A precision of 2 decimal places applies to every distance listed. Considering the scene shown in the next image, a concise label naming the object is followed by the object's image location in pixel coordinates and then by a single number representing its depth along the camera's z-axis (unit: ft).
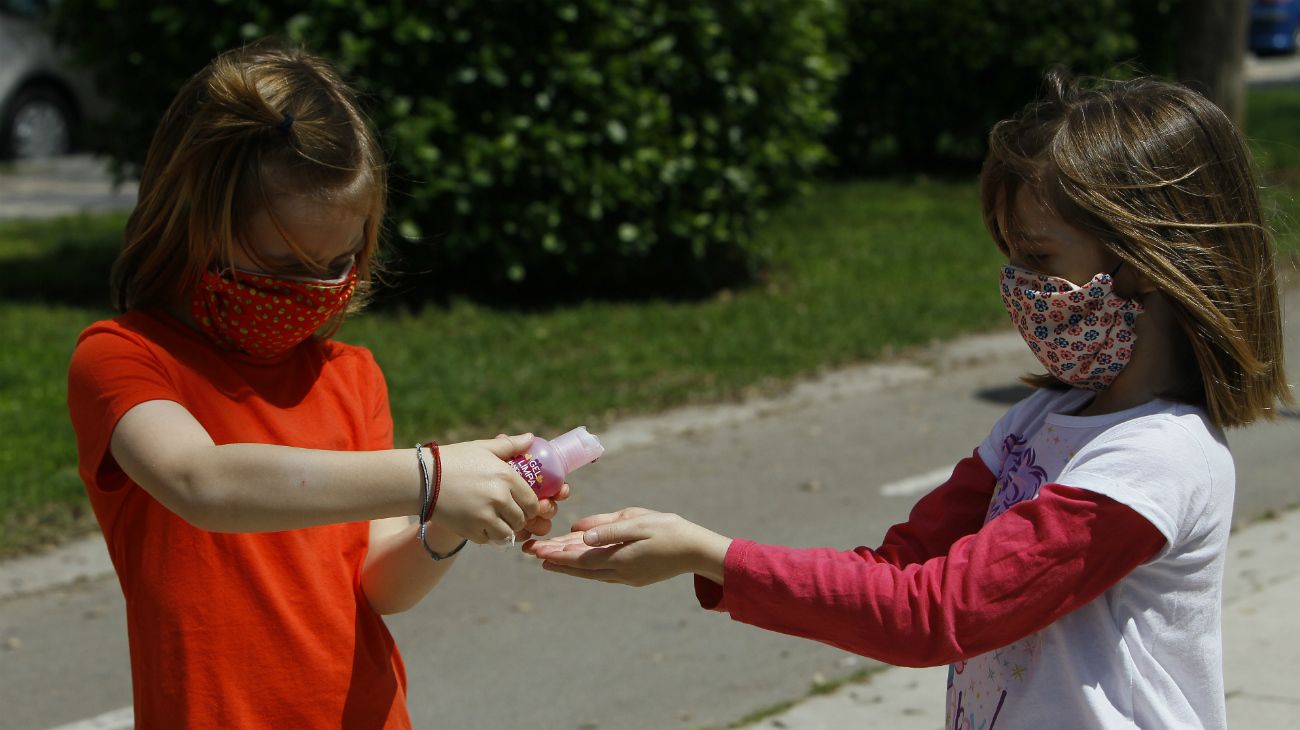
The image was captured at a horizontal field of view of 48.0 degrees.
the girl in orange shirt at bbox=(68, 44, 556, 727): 6.51
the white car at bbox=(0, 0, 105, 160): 52.80
